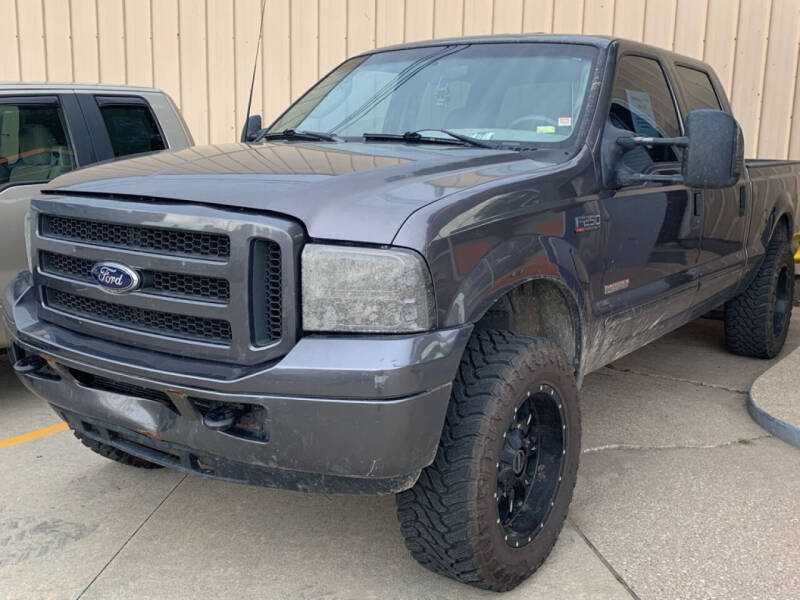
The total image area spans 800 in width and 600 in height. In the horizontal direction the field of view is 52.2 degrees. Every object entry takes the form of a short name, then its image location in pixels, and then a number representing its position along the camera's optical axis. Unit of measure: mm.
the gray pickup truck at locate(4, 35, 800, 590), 2260
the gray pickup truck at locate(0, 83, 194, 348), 4434
